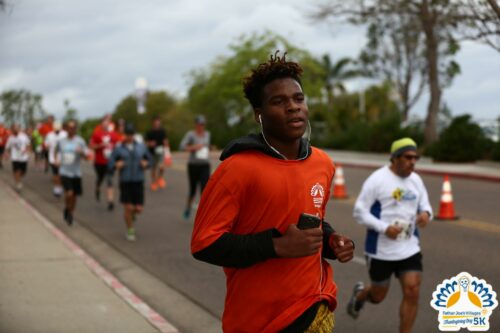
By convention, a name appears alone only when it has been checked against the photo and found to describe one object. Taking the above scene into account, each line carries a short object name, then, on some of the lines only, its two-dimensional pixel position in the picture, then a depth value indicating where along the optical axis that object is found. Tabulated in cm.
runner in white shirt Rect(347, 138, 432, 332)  605
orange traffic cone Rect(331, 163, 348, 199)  1708
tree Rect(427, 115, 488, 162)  2658
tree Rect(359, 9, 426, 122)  3731
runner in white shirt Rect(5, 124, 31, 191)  2066
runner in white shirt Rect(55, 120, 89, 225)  1355
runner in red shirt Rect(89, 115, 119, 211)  1697
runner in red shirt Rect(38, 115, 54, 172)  2328
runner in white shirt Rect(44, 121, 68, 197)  1812
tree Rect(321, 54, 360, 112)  6374
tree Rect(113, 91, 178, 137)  9212
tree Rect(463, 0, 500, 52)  1323
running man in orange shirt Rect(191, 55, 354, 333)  314
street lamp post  3334
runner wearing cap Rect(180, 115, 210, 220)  1366
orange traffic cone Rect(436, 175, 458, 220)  1305
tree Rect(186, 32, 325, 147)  5562
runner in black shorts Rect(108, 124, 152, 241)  1184
